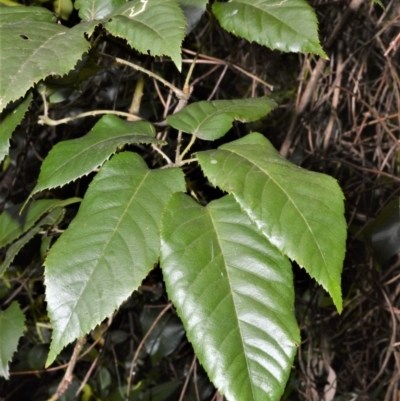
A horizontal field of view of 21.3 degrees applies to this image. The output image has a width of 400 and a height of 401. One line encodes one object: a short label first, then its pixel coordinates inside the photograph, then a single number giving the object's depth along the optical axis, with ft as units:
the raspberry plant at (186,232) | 2.02
